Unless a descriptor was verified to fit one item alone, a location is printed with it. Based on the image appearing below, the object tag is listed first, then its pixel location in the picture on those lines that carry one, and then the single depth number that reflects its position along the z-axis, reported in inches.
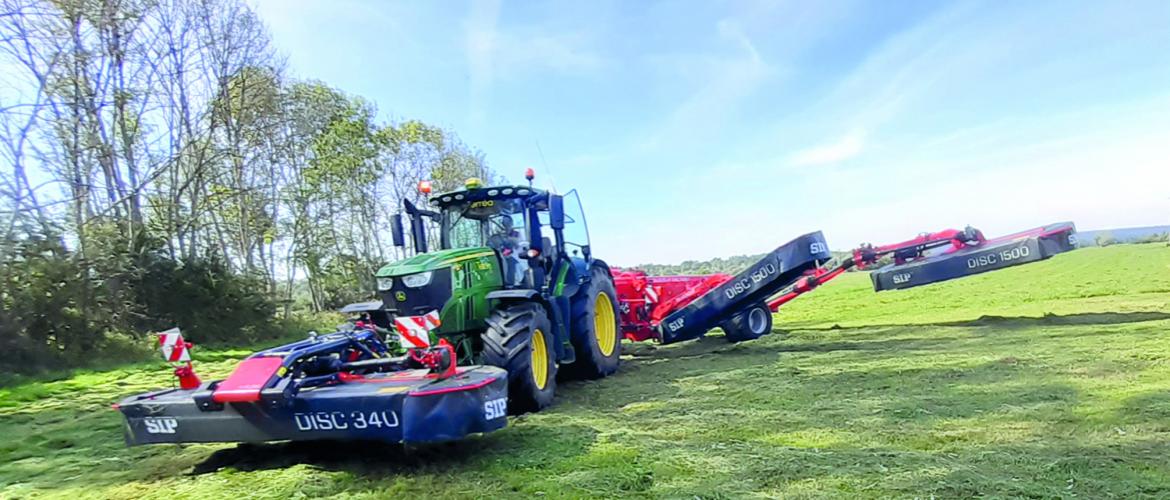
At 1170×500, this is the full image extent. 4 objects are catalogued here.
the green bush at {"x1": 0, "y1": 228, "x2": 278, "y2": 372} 414.9
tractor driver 266.1
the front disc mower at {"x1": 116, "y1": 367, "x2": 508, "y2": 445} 153.1
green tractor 224.4
